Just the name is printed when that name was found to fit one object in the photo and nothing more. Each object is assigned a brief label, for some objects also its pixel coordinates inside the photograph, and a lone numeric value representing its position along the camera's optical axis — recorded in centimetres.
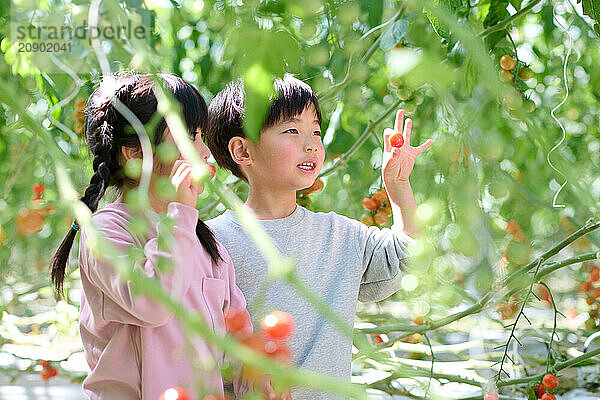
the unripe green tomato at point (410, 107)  331
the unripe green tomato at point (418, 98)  332
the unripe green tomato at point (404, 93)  330
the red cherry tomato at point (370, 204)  342
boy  300
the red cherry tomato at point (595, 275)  384
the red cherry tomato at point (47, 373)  379
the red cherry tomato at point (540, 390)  320
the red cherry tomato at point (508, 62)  322
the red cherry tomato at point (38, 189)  342
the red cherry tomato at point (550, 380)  317
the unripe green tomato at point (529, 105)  324
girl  269
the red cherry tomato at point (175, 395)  220
